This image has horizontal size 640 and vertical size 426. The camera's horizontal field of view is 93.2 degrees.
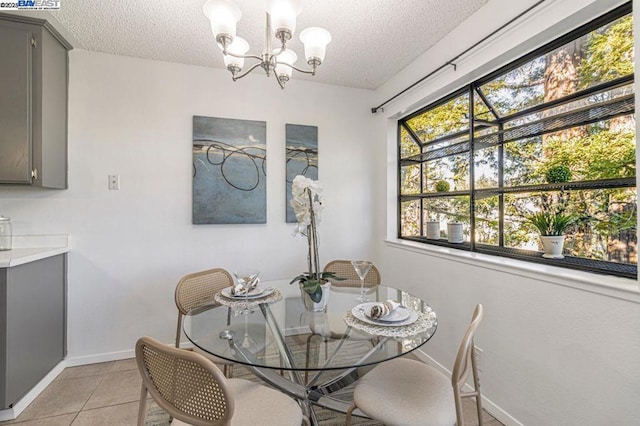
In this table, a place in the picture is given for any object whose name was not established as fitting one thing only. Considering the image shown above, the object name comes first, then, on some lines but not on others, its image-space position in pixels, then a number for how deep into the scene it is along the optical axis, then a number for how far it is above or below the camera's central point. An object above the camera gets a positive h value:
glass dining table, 1.17 -0.53
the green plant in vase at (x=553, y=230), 1.60 -0.09
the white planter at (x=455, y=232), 2.29 -0.15
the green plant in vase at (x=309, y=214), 1.47 +0.00
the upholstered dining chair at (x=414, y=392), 1.11 -0.76
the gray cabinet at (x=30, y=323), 1.71 -0.70
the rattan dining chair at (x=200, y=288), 1.85 -0.49
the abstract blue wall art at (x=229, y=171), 2.61 +0.38
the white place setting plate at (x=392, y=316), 1.29 -0.46
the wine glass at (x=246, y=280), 1.63 -0.39
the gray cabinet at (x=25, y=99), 1.94 +0.75
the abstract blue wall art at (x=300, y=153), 2.86 +0.58
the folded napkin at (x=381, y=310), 1.31 -0.42
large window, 1.39 +0.35
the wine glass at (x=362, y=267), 1.58 -0.28
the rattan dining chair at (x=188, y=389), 0.89 -0.55
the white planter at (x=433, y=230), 2.55 -0.14
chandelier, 1.26 +0.83
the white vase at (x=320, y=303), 1.53 -0.47
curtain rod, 1.60 +1.06
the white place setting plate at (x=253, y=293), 1.65 -0.45
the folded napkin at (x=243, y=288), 1.66 -0.42
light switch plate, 2.44 +0.26
